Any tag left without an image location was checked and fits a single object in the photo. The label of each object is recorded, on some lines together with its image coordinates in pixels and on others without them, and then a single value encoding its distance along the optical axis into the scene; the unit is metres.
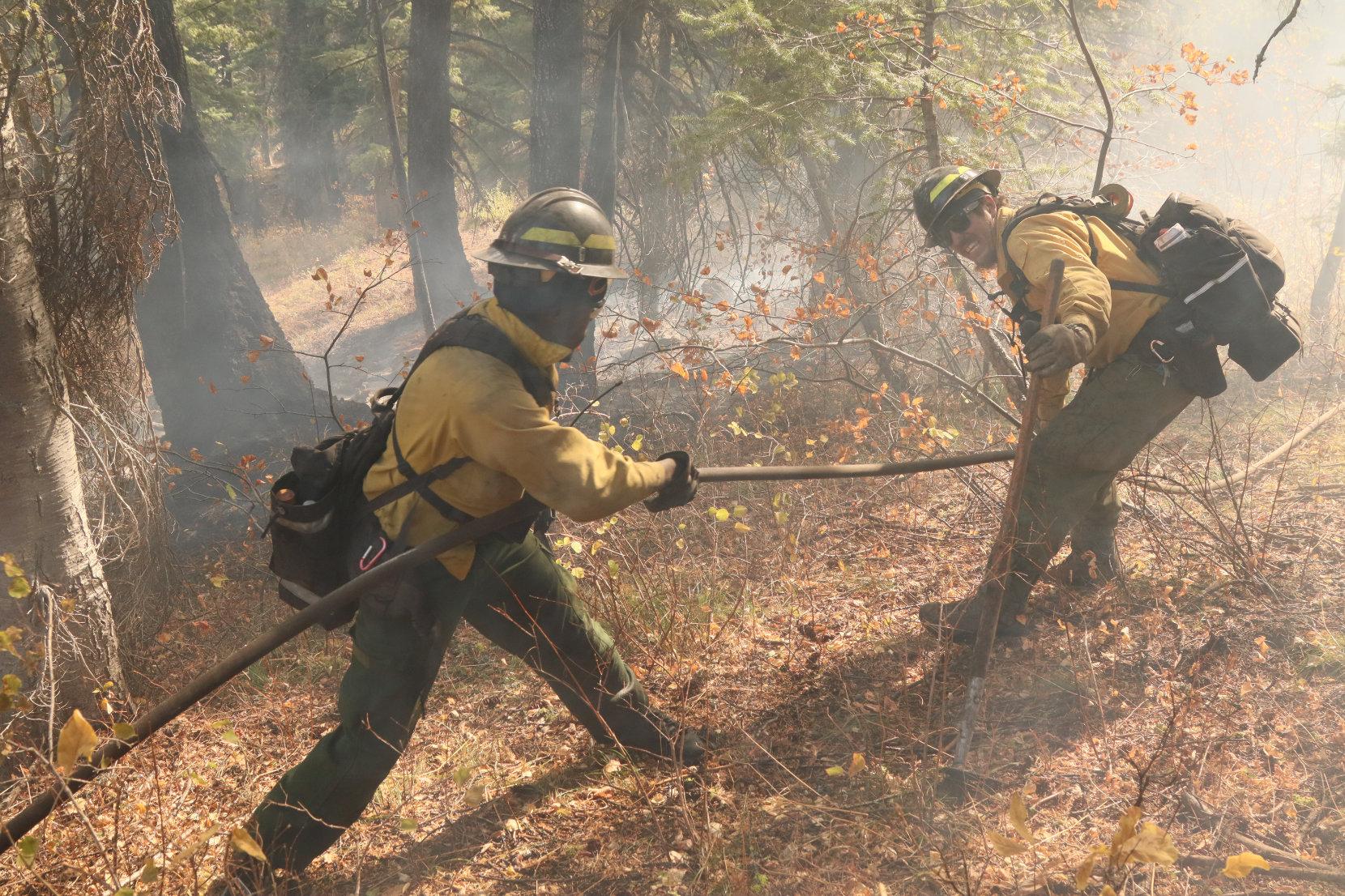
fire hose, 2.52
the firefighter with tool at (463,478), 2.90
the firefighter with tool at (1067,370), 3.96
